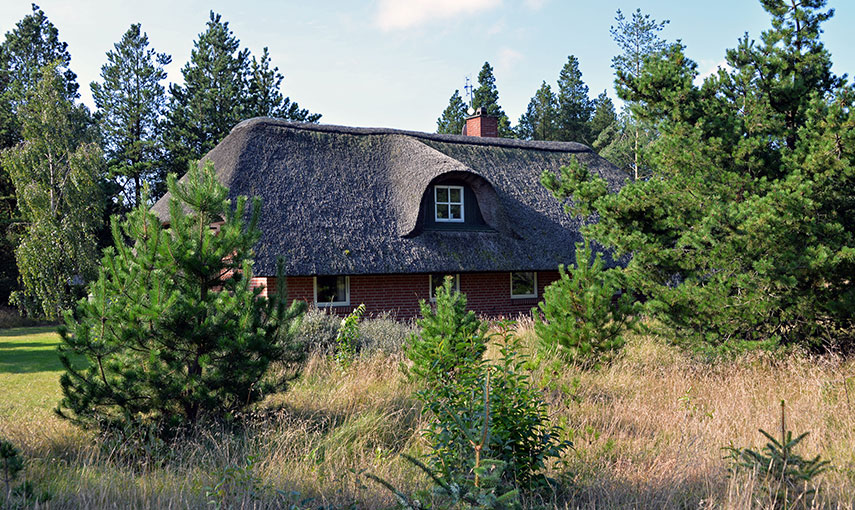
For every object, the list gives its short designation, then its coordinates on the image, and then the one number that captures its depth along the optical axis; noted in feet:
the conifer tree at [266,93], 103.96
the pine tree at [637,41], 106.11
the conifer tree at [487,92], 138.21
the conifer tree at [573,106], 148.56
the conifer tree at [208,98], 97.45
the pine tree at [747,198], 25.59
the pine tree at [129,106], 96.22
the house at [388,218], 47.78
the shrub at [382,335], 34.40
